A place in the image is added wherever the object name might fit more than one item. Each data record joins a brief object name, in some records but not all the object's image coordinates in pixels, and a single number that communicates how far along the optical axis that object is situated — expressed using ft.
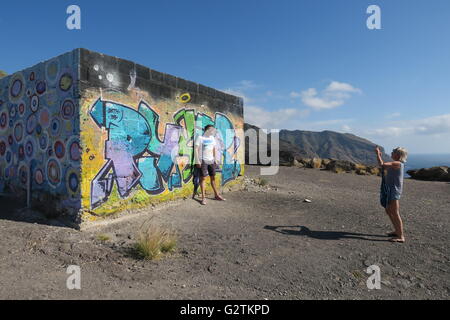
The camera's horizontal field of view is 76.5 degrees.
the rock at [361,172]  55.36
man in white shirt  23.27
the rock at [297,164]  63.67
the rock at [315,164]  61.87
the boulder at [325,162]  63.13
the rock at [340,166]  57.94
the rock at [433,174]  51.52
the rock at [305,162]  62.99
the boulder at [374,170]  58.08
